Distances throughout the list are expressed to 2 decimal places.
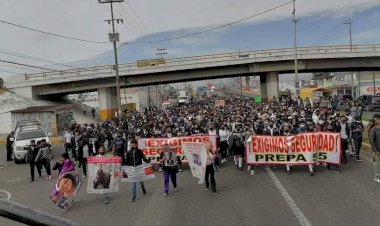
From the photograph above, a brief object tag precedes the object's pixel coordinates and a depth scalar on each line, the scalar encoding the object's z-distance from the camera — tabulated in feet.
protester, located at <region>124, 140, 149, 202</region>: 36.55
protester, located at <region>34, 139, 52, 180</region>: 49.60
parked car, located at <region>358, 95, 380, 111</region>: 132.24
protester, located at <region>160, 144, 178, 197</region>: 35.96
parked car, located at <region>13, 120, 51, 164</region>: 71.00
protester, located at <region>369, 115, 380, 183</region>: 34.83
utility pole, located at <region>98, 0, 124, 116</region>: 128.06
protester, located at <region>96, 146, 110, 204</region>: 34.91
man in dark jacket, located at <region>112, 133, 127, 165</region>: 48.29
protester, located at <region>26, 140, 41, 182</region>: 50.57
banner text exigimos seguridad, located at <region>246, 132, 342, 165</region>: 41.55
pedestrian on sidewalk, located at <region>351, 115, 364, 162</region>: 45.06
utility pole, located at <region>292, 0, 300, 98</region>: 142.61
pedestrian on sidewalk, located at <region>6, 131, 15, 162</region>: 75.61
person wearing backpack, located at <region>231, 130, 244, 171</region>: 46.06
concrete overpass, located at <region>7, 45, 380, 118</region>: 150.30
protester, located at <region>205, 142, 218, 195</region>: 36.06
